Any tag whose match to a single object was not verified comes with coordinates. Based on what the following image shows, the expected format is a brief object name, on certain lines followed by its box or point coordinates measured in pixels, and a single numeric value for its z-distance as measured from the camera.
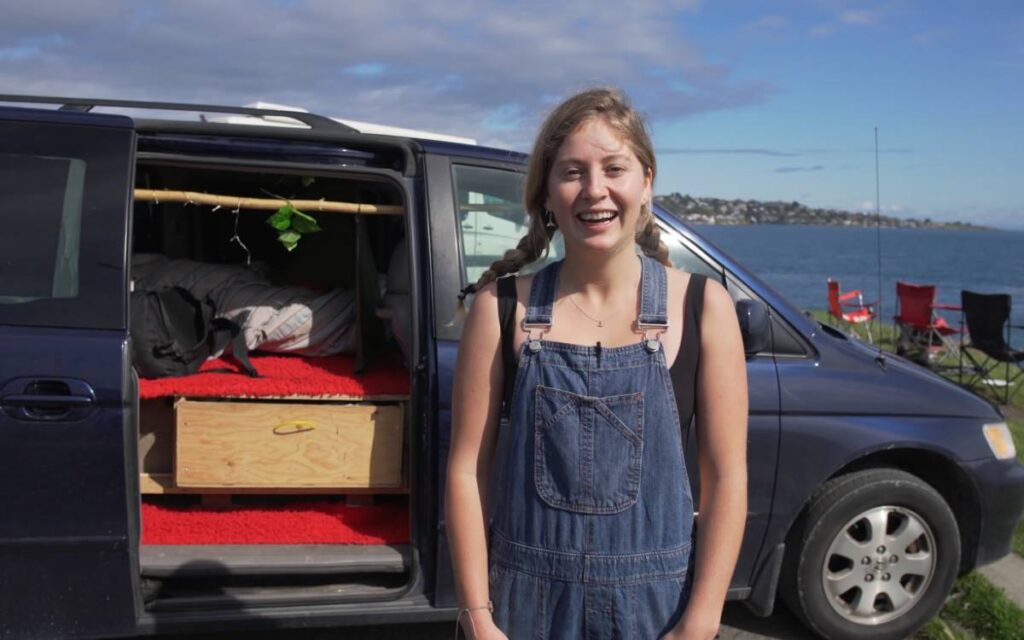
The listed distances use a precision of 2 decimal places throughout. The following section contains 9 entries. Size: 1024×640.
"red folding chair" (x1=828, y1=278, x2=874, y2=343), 13.09
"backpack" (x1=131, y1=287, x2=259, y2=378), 3.80
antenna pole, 4.69
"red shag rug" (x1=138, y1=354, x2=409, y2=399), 3.74
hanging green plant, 3.84
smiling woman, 1.66
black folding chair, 9.08
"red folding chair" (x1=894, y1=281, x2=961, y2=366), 10.59
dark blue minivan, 2.94
